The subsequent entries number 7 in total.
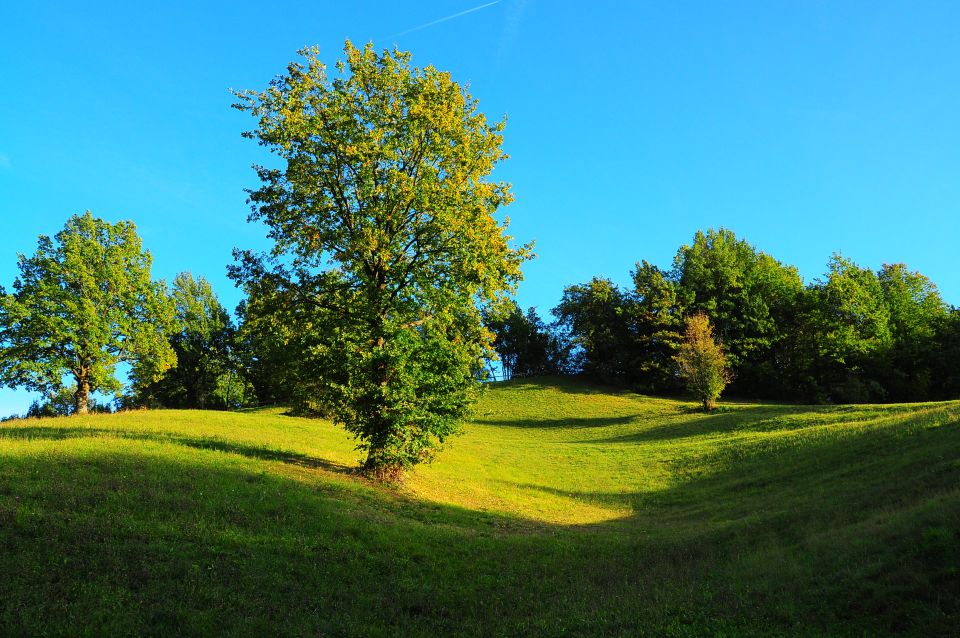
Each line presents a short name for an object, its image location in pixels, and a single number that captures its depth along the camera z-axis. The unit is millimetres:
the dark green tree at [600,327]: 87500
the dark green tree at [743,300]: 79625
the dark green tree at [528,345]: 120312
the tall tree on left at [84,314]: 44094
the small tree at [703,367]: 58156
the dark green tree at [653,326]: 80688
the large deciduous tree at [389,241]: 23000
